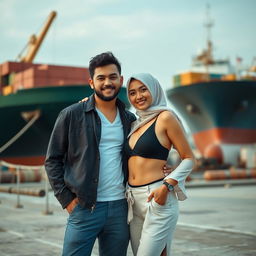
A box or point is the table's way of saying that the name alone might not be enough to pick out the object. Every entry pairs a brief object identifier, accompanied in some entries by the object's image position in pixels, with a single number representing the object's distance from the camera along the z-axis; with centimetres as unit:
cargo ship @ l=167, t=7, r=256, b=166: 3484
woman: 277
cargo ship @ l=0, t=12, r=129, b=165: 2294
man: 282
